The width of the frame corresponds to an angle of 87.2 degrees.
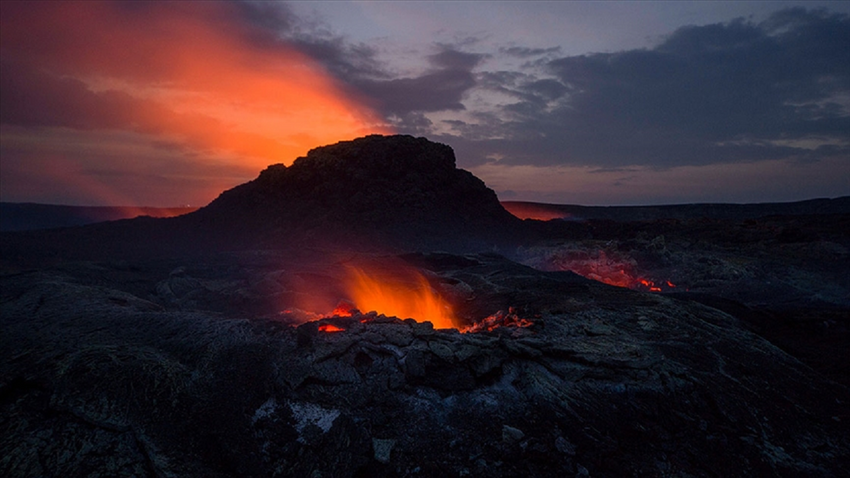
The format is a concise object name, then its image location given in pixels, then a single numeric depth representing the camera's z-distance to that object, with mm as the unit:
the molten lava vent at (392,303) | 8615
